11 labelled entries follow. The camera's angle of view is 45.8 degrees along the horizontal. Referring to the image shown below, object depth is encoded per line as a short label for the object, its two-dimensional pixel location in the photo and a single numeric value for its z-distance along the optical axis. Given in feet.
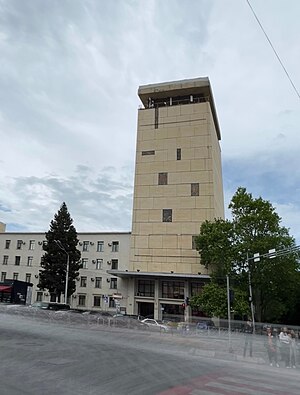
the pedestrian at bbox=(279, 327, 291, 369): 48.85
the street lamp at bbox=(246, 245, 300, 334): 55.36
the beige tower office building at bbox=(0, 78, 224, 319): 146.10
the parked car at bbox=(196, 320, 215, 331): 96.04
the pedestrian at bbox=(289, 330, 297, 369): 47.63
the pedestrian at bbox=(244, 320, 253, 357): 61.33
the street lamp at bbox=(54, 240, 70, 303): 151.86
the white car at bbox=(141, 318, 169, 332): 96.82
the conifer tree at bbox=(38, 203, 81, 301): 147.43
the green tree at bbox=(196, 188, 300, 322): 108.47
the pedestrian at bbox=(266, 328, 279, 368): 49.74
